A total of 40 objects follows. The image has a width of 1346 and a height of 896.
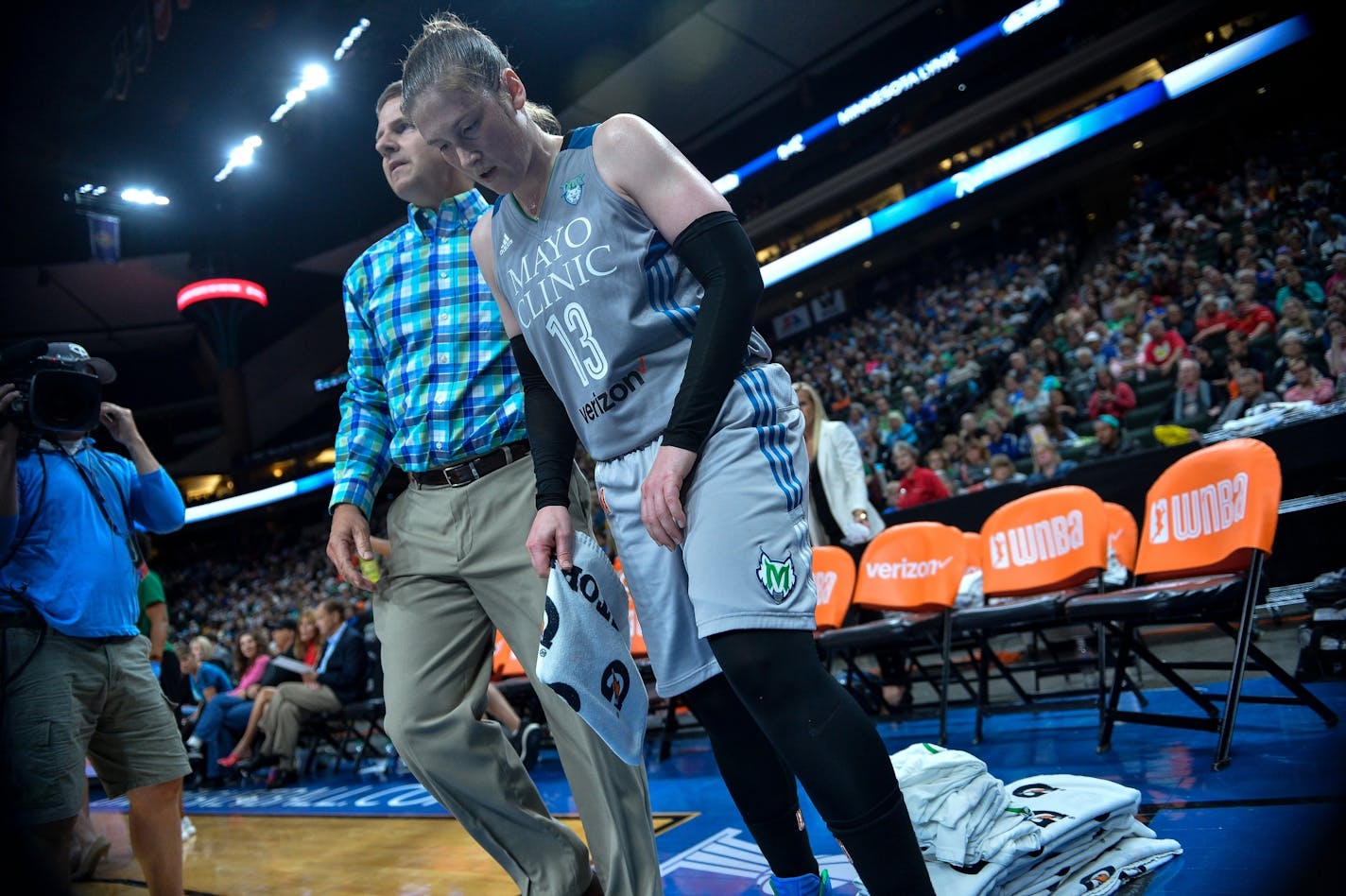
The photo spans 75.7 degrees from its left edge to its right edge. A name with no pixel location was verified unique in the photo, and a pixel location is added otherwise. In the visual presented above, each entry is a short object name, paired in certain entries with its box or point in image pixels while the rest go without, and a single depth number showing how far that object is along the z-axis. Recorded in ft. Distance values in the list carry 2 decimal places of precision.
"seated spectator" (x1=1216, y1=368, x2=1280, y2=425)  22.62
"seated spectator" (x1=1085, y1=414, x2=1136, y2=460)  24.47
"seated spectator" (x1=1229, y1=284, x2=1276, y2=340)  26.84
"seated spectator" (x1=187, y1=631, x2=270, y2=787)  21.71
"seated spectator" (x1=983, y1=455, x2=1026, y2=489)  25.08
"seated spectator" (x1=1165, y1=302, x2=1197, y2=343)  30.14
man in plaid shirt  5.51
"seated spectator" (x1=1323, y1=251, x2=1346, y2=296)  23.21
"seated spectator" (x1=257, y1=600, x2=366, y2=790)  20.16
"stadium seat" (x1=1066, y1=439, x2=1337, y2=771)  8.05
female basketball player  3.83
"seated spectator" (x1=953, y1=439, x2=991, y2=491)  29.19
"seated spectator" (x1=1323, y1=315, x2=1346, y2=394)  21.61
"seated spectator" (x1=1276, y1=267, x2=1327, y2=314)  27.07
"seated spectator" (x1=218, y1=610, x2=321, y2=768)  21.06
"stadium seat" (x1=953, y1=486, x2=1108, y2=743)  10.39
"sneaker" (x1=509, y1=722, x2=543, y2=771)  12.82
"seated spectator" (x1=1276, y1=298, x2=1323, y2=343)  24.24
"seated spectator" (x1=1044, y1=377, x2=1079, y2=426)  30.12
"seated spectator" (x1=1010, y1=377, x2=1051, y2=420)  30.27
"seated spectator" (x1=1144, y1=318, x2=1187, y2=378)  29.30
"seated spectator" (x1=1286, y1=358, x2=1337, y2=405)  21.38
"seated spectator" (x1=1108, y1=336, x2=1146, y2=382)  30.63
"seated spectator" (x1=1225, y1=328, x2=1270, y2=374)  24.83
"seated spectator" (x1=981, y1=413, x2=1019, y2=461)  30.55
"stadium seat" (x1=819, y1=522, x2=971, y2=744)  11.06
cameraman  6.59
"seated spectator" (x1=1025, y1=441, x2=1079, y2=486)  22.19
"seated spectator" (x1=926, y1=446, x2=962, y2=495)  30.04
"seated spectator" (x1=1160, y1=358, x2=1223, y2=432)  25.22
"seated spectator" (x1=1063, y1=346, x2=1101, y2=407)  33.12
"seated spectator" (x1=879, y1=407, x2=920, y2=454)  34.53
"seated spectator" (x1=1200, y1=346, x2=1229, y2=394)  26.68
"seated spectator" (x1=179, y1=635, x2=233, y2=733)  23.61
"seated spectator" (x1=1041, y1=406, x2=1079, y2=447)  29.25
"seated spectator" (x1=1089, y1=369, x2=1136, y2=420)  28.84
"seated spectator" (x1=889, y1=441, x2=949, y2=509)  22.57
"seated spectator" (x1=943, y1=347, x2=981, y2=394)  39.06
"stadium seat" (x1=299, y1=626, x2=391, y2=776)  19.33
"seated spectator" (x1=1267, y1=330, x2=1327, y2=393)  22.35
